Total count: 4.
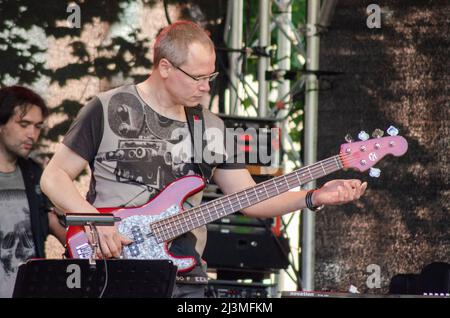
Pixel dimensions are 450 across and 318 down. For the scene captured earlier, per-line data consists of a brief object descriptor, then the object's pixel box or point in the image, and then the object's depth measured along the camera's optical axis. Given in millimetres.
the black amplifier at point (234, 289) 13445
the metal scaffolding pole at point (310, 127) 14367
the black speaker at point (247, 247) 13531
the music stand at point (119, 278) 7262
